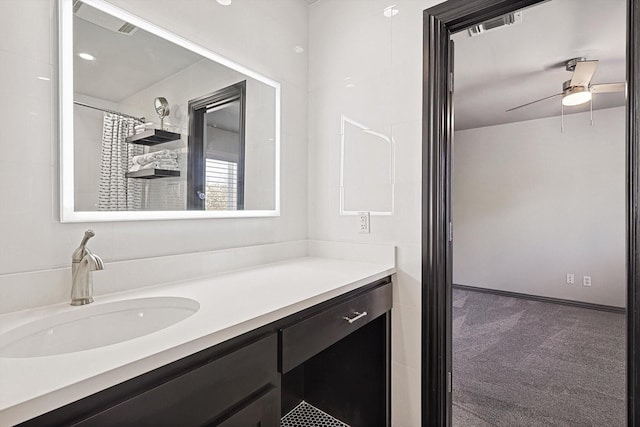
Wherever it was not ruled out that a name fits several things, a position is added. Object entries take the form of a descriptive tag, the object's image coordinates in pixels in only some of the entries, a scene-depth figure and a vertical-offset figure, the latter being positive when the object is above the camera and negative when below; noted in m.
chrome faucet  1.03 -0.18
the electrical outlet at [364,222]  1.78 -0.05
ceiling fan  2.68 +1.11
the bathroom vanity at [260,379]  0.66 -0.42
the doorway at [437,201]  1.55 +0.06
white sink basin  0.86 -0.33
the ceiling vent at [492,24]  1.61 +0.96
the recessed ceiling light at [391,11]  1.71 +1.04
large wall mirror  1.11 +0.36
